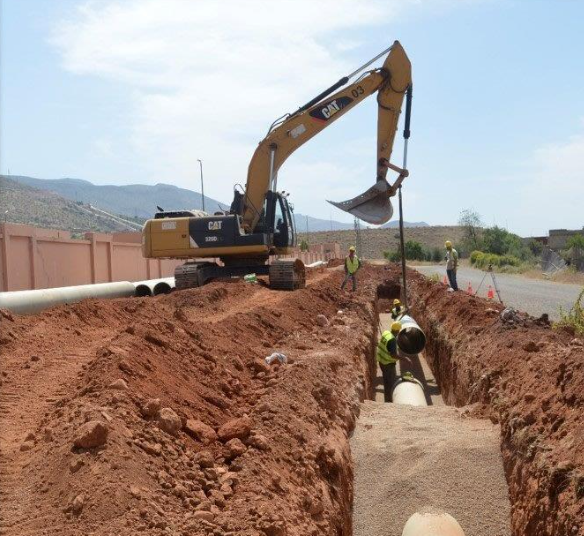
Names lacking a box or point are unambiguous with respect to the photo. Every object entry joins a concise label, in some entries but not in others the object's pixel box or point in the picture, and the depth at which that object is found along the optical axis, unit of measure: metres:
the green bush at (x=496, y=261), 59.47
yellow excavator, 17.22
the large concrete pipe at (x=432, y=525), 6.11
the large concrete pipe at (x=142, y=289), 19.08
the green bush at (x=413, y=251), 84.12
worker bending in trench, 13.41
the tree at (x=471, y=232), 89.44
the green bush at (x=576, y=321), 11.03
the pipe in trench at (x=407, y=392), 12.35
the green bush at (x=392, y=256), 77.25
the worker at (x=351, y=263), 20.61
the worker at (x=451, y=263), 20.53
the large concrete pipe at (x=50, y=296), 11.53
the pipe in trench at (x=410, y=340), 14.88
